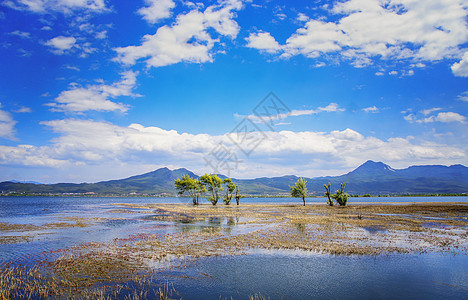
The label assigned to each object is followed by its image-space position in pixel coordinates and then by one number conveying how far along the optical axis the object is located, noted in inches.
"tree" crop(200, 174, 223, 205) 4106.1
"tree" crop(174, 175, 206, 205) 4234.7
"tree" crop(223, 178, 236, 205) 4146.2
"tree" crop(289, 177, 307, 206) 3953.5
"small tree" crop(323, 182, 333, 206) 3826.3
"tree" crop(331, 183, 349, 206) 3673.0
